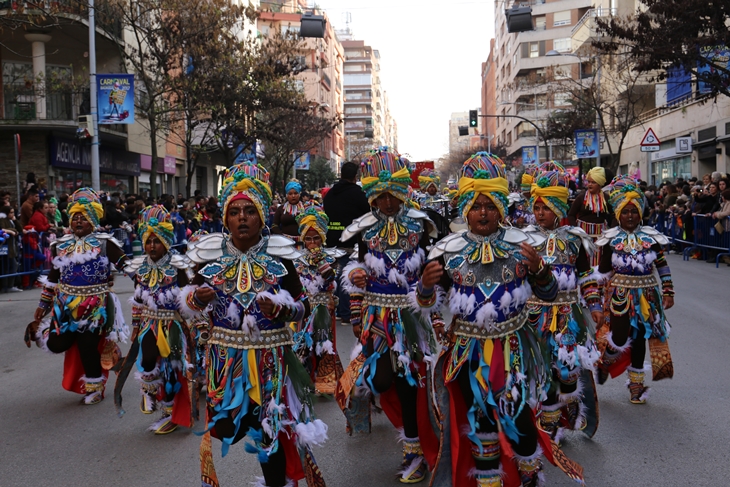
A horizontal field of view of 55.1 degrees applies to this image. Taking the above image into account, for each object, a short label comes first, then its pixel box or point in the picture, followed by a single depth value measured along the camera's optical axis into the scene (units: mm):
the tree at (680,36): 15336
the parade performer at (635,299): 6359
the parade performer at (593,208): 7768
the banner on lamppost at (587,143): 31484
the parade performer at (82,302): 6773
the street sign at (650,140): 21625
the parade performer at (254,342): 3936
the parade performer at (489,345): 3990
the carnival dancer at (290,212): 9586
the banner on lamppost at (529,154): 53494
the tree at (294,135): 42188
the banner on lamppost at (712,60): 16031
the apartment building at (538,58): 67938
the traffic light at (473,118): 36375
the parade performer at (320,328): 6852
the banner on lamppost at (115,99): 18906
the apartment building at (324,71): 74694
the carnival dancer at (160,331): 5988
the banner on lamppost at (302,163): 52594
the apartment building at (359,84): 140625
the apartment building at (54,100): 22594
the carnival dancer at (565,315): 5289
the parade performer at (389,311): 4934
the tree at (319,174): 59594
